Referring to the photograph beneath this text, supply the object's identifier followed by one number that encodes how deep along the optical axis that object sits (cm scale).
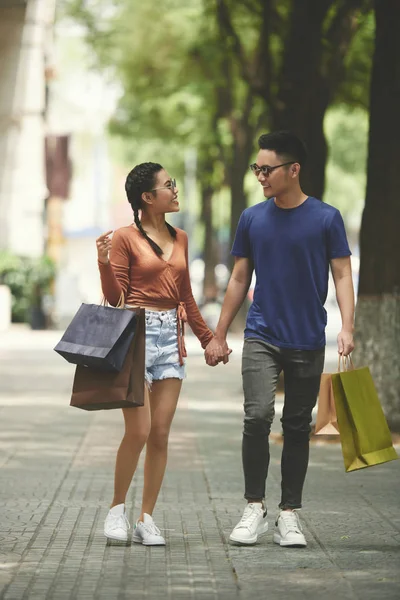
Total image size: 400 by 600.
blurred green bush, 3566
